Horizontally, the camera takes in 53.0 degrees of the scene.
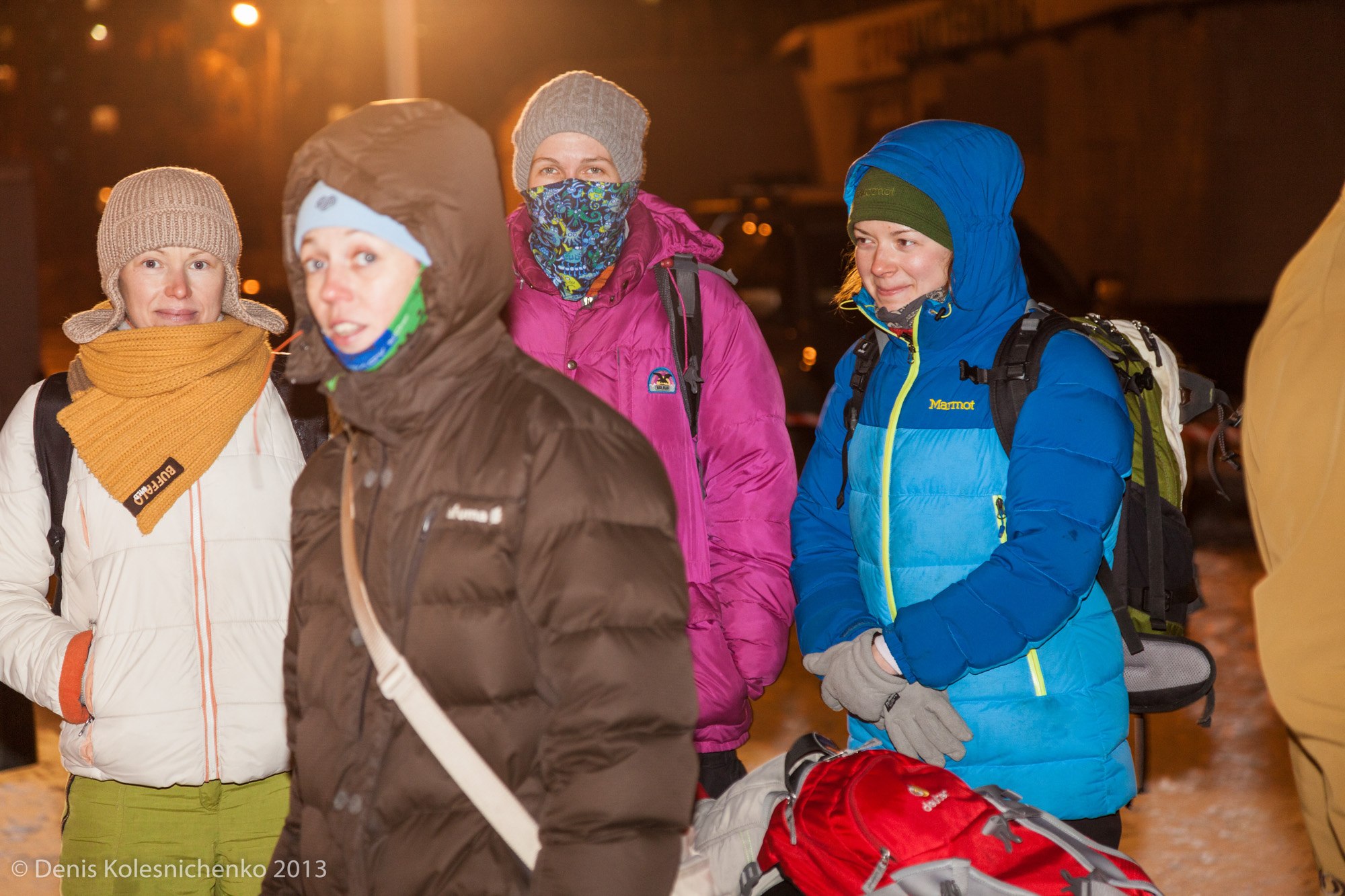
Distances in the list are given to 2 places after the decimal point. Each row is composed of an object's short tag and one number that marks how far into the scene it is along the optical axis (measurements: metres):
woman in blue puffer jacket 2.91
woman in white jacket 2.98
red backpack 2.69
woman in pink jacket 3.33
